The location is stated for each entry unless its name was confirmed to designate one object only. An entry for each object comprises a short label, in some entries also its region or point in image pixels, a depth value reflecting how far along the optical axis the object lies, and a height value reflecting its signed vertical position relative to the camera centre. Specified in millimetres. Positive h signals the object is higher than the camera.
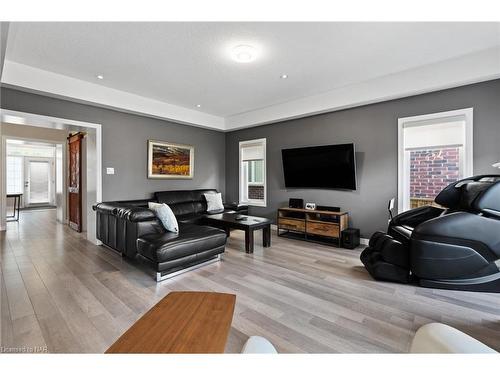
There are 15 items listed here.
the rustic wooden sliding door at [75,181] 5156 +60
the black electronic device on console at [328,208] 4328 -478
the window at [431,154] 3193 +431
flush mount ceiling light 2722 +1599
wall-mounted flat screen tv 4164 +329
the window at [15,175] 8633 +328
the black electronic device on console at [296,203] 4785 -406
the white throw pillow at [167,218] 3098 -463
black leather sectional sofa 2658 -714
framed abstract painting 4906 +533
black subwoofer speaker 3889 -928
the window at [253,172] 5613 +290
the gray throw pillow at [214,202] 5246 -425
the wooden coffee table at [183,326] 717 -503
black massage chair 2307 -676
